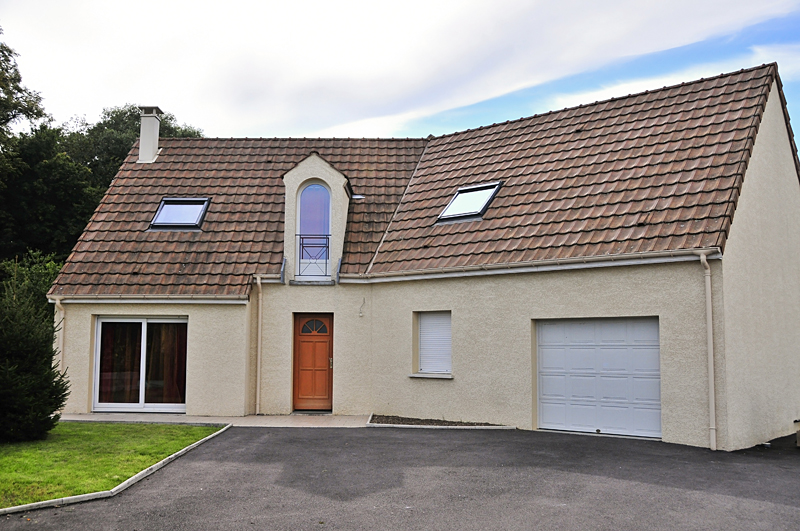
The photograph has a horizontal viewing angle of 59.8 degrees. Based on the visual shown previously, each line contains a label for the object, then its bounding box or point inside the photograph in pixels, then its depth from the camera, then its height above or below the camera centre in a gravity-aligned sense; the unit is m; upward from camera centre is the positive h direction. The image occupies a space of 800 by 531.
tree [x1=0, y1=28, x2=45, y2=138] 28.86 +9.86
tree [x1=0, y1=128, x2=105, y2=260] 29.94 +6.00
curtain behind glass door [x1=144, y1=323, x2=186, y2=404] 16.25 -0.76
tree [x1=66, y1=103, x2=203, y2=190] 38.84 +10.81
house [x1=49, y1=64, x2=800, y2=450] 11.96 +1.16
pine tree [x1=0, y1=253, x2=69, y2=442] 11.24 -0.69
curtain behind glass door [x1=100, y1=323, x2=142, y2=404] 16.38 -0.70
